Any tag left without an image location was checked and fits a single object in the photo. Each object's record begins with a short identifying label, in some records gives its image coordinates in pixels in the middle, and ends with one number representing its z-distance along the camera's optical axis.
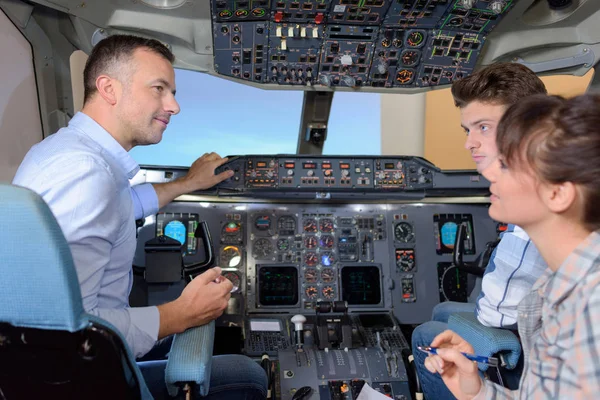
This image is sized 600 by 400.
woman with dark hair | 0.95
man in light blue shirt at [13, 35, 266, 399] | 1.33
